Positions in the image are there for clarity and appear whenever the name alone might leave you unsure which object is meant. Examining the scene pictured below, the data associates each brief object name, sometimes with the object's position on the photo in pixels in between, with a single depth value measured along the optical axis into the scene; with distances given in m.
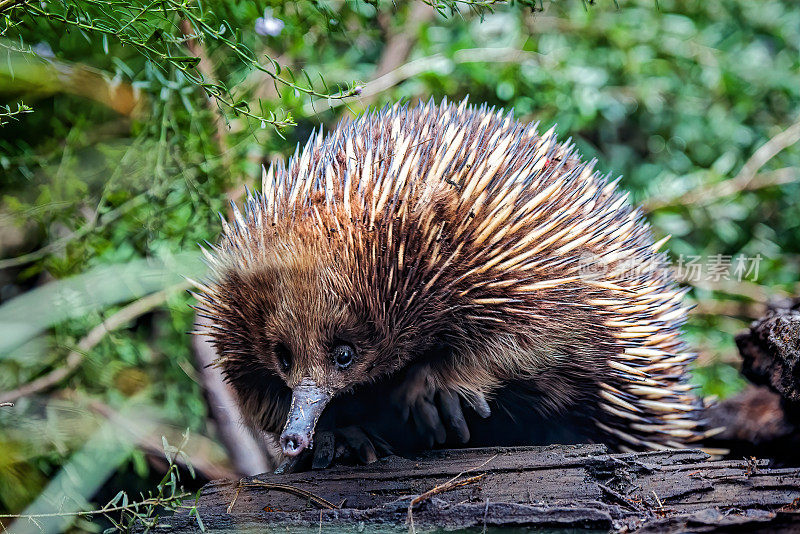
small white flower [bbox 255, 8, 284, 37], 2.55
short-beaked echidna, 1.86
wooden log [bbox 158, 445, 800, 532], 1.59
